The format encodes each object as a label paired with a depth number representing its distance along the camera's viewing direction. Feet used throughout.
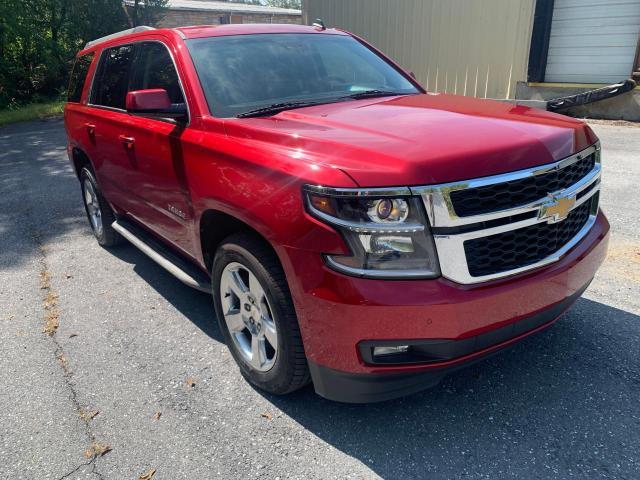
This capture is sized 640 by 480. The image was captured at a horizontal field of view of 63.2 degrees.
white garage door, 33.50
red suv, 6.94
